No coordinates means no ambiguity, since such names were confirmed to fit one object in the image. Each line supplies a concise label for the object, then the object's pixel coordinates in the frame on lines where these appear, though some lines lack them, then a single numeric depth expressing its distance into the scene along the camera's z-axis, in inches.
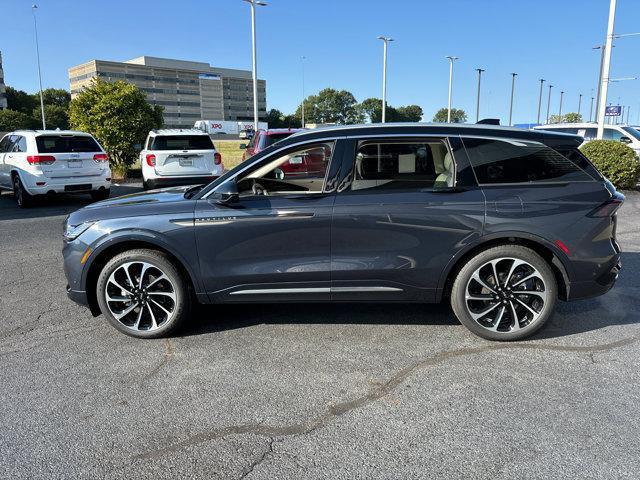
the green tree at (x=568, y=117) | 3496.6
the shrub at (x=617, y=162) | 554.9
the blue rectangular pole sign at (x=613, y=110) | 1154.7
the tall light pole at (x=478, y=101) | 2072.1
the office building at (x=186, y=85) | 5149.1
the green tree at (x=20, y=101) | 4245.6
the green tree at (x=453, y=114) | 4650.1
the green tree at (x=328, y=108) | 6048.2
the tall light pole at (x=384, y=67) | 1617.9
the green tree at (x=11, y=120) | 2773.1
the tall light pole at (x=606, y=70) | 660.2
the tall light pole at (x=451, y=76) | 1964.8
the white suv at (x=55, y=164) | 433.4
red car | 470.2
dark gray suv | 156.9
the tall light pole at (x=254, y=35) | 1018.1
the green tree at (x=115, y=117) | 691.4
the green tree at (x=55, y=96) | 4679.6
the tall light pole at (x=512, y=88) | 2389.4
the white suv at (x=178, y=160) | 482.3
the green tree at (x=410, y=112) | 5637.8
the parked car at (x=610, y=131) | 727.1
